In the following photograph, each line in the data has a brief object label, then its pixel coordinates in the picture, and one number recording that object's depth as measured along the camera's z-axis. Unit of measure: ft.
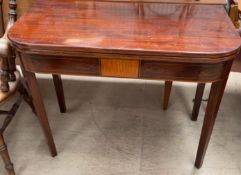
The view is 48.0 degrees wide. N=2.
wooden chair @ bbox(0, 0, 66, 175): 3.23
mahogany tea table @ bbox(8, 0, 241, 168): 2.74
